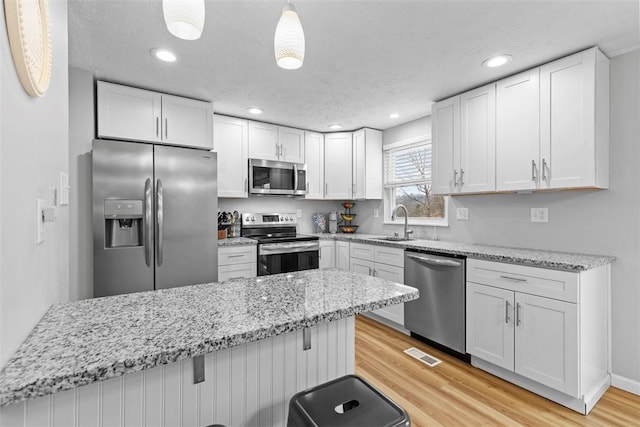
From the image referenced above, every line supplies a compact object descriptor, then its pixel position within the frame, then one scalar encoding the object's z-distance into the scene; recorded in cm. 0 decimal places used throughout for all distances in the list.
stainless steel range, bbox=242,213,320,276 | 333
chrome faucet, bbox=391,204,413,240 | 345
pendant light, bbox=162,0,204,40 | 87
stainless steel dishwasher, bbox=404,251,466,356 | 253
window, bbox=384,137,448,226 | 358
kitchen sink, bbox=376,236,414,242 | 355
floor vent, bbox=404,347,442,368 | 253
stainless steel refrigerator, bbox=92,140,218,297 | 239
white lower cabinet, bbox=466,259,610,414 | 191
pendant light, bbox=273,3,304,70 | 105
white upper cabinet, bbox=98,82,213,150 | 260
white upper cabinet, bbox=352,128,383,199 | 403
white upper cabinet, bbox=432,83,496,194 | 262
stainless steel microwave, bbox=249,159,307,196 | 360
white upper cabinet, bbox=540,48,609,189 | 205
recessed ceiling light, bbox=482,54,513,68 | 219
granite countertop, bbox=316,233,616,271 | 196
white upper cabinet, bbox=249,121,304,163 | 366
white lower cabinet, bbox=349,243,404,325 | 312
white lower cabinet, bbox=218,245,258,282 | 309
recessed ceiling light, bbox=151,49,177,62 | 212
